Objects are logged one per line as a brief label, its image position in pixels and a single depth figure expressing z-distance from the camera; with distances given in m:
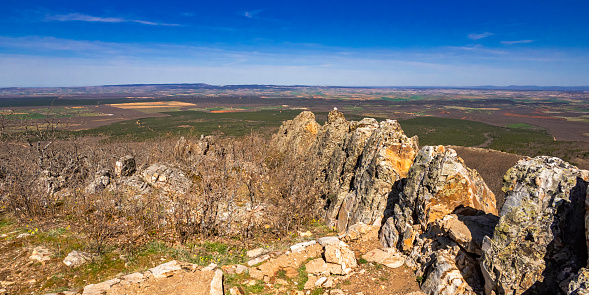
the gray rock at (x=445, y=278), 7.19
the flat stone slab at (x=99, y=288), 7.53
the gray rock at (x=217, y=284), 7.74
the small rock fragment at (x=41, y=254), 9.11
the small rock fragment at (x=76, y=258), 8.94
